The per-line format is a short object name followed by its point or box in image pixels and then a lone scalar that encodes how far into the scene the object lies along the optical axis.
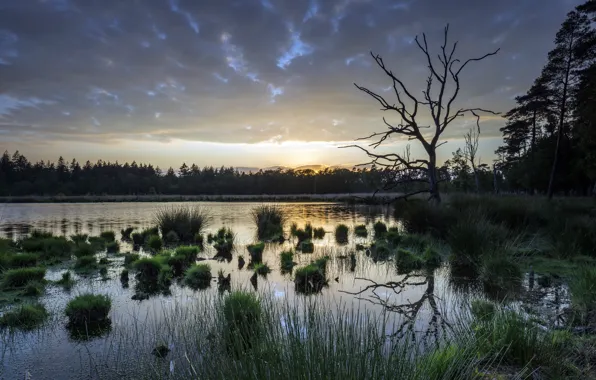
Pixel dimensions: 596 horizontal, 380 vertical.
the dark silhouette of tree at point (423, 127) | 10.75
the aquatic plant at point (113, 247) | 11.63
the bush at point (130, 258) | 9.54
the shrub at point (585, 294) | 4.55
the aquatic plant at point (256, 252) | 10.11
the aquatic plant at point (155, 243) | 12.23
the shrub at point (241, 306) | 4.53
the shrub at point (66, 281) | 7.37
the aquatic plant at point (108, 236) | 13.91
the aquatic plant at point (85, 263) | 9.12
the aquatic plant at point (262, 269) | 8.34
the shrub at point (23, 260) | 8.91
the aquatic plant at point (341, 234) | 13.86
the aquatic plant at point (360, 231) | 15.32
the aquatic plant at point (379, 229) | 14.47
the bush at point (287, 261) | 8.91
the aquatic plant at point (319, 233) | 15.15
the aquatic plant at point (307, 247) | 11.67
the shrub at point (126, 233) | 15.21
